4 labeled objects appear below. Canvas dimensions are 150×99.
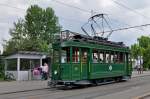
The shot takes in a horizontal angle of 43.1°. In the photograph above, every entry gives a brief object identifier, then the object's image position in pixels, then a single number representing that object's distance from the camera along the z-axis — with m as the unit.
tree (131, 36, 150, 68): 43.48
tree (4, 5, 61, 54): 39.76
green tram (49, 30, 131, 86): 12.37
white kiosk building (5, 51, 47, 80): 16.86
